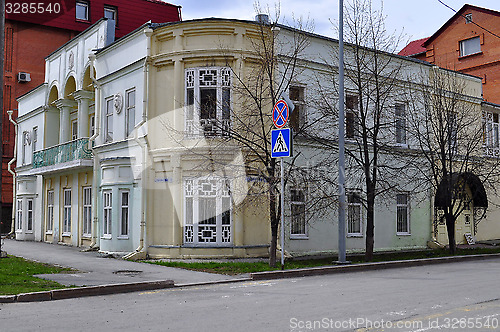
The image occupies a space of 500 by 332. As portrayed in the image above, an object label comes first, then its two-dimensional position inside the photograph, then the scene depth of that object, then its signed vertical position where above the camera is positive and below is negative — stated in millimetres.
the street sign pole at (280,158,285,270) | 14580 +186
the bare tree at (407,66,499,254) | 21969 +2601
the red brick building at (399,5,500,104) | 35531 +10161
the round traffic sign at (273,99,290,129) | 14852 +2333
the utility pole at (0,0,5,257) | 16975 +5093
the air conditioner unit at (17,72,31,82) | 34906 +7723
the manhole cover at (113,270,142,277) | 14492 -1804
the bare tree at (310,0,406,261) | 18359 +3398
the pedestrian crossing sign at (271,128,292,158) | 14685 +1563
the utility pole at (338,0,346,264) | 16708 +1498
